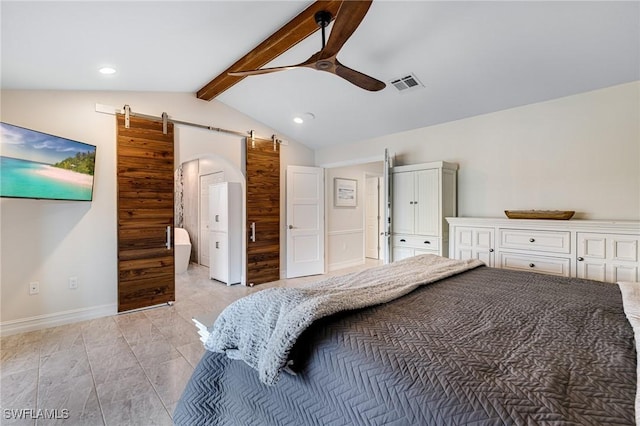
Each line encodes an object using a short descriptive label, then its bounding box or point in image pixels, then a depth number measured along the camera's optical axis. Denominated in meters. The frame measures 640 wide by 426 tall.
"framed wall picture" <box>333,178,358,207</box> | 5.85
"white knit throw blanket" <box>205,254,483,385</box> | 1.06
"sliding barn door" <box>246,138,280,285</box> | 4.73
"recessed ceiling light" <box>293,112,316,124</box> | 4.36
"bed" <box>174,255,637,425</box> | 0.76
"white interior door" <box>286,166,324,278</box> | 5.16
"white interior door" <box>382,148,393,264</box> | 4.07
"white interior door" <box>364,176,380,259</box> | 7.14
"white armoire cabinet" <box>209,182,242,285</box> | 4.78
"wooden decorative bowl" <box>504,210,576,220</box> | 2.89
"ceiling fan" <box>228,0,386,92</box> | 1.70
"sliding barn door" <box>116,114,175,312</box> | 3.54
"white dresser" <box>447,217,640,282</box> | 2.50
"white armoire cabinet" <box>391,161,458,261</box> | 3.72
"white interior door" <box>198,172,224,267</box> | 6.18
